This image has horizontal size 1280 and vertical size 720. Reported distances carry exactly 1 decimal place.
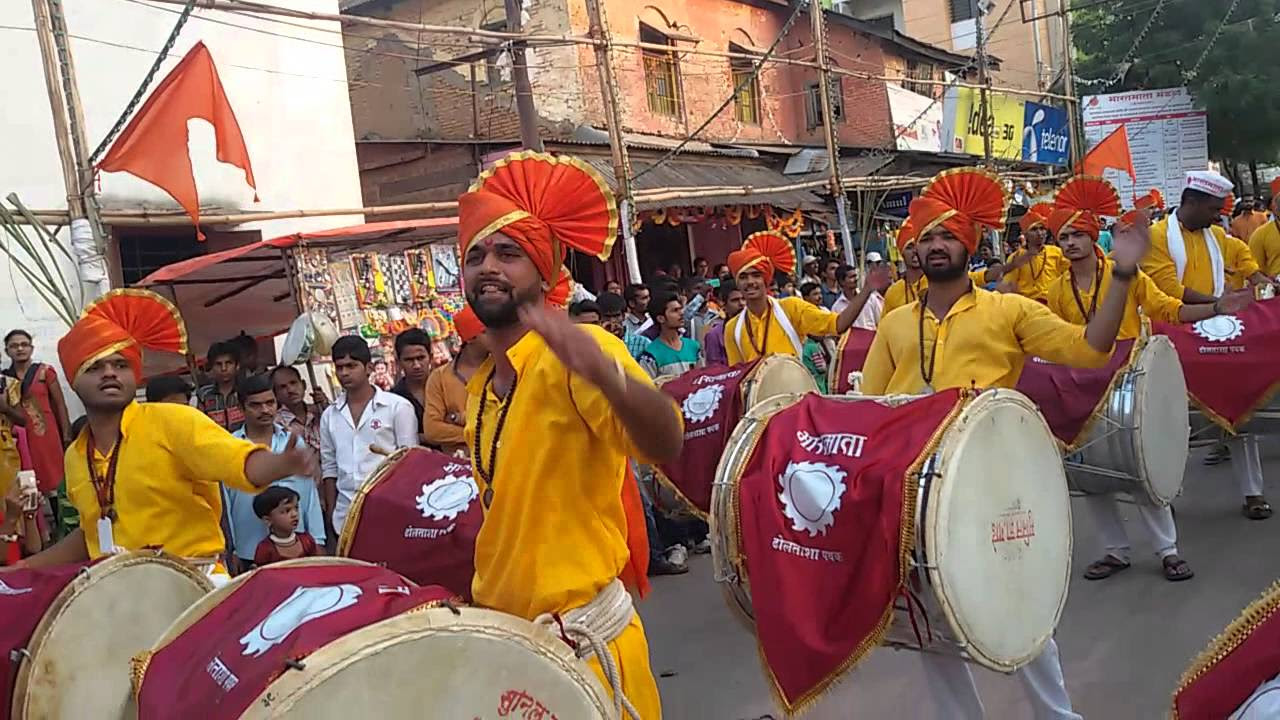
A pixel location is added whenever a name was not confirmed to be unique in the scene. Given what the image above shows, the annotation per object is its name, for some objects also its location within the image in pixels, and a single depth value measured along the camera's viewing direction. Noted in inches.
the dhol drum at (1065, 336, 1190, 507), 210.2
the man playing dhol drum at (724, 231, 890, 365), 283.7
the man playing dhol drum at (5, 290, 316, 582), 147.2
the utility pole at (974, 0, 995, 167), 749.9
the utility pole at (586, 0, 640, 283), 461.3
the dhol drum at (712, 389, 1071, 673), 129.0
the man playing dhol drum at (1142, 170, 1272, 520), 257.4
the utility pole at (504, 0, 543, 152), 449.4
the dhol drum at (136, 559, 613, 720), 76.5
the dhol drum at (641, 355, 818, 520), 229.8
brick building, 605.3
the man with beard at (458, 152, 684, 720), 95.3
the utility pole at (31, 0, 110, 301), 289.0
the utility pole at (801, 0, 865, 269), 605.3
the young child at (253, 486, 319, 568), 205.2
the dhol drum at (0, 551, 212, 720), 122.6
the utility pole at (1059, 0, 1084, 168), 827.9
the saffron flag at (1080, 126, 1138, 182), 670.5
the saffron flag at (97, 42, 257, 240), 294.0
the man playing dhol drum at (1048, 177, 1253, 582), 223.1
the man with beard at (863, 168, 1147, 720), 149.5
